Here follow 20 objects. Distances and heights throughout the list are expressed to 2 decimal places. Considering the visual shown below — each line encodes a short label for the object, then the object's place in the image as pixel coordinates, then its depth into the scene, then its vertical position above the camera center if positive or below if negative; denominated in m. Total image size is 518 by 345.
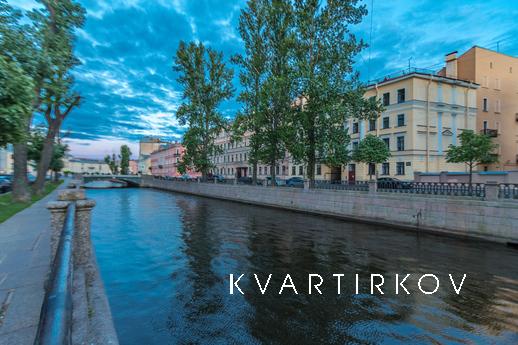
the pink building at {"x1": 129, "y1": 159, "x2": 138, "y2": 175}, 180.20 +3.63
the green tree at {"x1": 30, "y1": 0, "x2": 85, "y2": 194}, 9.16 +4.79
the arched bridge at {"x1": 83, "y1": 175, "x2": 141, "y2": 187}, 81.00 -1.85
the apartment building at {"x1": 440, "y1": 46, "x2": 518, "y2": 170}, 41.59 +12.31
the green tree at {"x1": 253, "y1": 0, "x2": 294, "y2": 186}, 28.19 +7.99
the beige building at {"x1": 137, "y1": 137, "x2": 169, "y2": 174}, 149.77 +13.17
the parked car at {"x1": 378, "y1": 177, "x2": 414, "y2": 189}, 22.03 -0.75
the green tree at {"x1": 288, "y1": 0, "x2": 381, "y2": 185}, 25.34 +8.04
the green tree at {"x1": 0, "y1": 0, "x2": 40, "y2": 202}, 6.81 +3.00
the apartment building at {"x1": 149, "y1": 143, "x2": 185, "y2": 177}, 109.31 +5.18
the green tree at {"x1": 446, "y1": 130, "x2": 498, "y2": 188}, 24.75 +2.31
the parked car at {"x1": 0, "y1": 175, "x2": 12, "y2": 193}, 31.53 -1.80
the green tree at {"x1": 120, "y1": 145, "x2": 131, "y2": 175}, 130.75 +5.23
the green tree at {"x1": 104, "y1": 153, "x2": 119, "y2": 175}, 142.88 +3.90
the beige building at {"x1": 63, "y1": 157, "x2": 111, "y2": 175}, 179.62 +3.76
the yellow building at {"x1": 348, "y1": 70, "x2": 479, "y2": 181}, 37.25 +7.45
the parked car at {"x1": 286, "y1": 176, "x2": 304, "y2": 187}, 42.95 -0.98
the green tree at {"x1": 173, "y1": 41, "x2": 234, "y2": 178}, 42.04 +11.31
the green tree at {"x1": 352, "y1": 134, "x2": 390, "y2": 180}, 28.14 +2.25
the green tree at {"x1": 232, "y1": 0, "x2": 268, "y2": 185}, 32.39 +11.93
